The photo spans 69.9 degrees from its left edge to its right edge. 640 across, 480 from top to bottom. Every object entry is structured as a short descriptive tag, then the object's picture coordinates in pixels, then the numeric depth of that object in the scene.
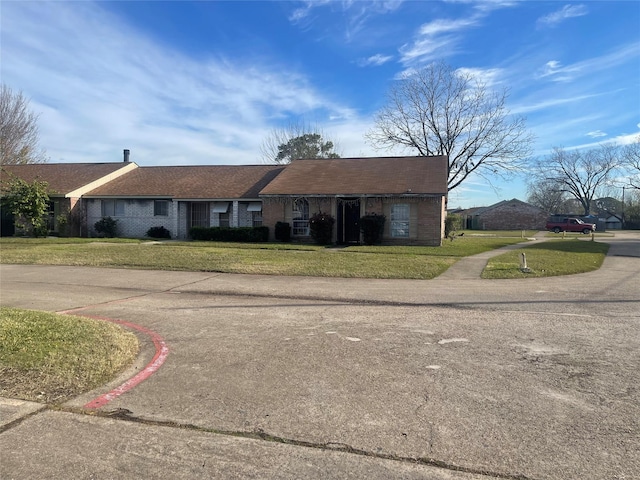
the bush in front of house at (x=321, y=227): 21.80
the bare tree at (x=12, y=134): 32.53
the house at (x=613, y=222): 78.03
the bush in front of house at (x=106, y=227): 26.30
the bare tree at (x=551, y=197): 86.11
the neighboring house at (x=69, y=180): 26.52
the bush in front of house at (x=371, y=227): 21.41
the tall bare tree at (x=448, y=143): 37.91
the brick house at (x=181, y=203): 25.55
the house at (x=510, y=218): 64.56
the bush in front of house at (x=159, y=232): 25.95
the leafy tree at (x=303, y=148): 42.97
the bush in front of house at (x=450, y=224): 27.74
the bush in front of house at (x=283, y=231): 23.05
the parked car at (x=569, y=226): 50.06
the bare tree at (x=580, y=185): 80.81
